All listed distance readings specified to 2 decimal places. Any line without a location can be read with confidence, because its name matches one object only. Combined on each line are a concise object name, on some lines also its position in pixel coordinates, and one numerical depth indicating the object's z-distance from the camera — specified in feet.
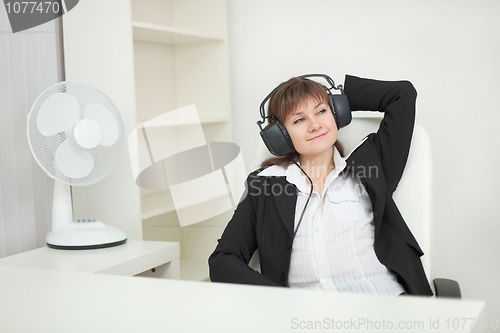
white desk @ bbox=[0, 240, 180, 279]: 4.59
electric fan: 4.96
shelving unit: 8.02
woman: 4.28
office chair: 4.41
